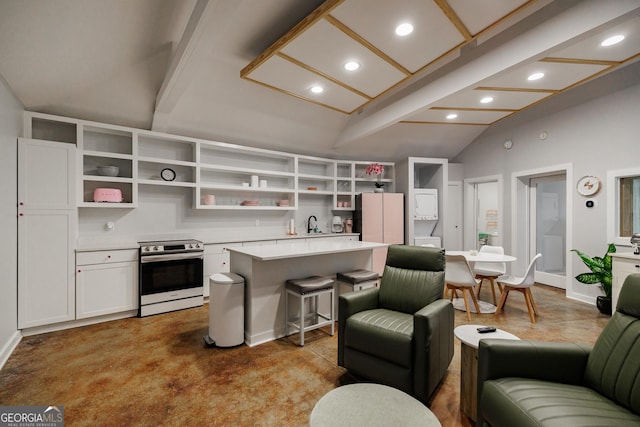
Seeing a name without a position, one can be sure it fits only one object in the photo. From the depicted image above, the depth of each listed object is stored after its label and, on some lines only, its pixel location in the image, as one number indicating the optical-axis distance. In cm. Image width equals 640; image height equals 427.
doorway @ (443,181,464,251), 638
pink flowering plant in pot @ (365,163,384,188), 602
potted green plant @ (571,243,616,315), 371
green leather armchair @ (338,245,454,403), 192
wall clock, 414
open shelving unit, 368
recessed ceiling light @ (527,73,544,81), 335
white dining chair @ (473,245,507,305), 406
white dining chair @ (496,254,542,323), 344
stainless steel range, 362
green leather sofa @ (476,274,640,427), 125
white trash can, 279
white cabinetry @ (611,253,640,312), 322
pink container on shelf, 366
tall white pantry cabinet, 299
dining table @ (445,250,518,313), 372
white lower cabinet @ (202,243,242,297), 419
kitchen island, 287
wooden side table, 181
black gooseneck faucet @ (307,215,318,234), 577
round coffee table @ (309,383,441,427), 125
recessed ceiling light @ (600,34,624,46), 268
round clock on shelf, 429
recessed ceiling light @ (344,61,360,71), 302
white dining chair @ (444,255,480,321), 351
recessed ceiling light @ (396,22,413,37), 240
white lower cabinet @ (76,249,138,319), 333
